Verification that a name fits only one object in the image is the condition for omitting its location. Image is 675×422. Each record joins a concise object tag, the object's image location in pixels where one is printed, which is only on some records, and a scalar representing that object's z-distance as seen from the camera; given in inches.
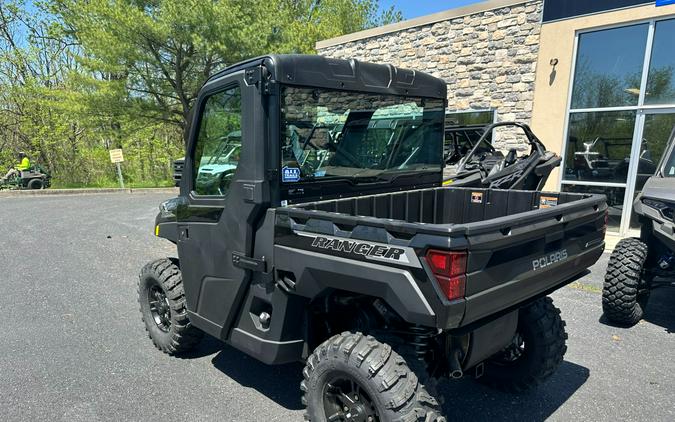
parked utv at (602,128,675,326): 162.7
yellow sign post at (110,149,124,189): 626.0
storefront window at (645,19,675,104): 299.9
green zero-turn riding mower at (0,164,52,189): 663.1
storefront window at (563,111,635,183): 325.1
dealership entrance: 305.6
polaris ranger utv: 81.4
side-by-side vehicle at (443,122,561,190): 259.4
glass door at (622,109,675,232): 310.8
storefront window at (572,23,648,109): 314.0
